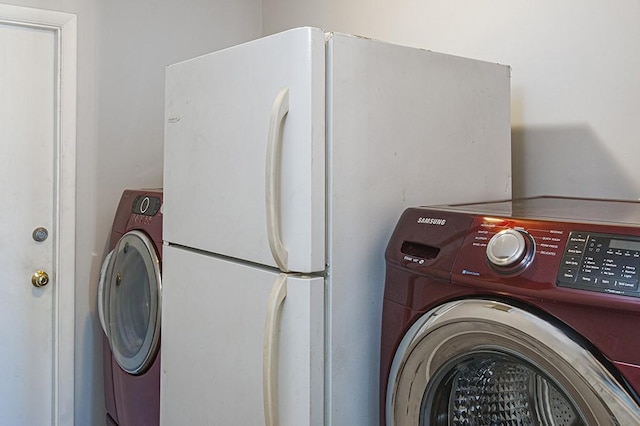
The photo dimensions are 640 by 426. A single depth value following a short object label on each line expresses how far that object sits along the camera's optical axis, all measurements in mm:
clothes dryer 2074
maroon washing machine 871
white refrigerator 1273
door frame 2457
